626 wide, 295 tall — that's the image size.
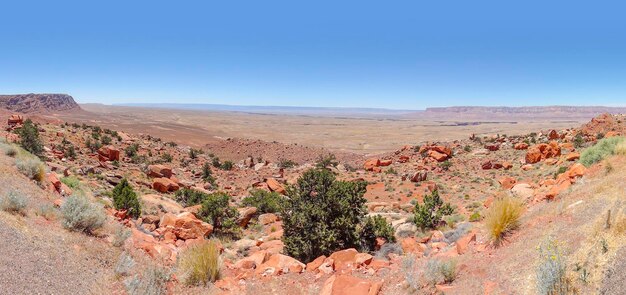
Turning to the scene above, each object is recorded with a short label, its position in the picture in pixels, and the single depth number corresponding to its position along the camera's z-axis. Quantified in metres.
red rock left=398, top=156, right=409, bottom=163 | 36.88
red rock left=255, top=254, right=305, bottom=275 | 8.43
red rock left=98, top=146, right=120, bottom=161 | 26.45
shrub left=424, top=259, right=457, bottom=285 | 6.16
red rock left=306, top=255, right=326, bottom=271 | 8.54
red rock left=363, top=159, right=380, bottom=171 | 34.05
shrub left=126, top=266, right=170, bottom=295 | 6.25
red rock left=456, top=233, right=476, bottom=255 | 7.48
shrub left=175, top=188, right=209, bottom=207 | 18.81
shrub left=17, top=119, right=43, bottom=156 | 20.84
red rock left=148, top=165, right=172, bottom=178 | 23.78
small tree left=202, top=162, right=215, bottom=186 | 27.37
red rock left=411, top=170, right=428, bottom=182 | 25.70
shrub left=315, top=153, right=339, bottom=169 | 33.14
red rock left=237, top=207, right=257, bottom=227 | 15.34
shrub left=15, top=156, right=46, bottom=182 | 10.70
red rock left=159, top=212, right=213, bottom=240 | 11.93
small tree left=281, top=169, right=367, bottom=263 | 9.92
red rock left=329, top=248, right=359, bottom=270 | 8.38
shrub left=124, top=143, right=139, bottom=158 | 30.88
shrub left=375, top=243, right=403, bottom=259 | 9.29
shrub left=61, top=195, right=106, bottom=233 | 7.93
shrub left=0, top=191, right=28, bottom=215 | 7.46
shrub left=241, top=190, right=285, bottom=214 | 17.72
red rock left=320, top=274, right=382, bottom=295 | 6.44
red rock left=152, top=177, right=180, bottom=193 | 21.28
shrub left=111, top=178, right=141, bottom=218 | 13.12
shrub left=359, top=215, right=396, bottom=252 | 10.24
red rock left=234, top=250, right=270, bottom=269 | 8.98
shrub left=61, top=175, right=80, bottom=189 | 13.95
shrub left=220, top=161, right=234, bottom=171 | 34.10
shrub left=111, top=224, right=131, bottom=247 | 7.94
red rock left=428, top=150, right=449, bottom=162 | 34.18
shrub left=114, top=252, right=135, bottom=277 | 6.72
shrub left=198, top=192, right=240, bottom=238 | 13.85
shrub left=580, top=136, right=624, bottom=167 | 12.81
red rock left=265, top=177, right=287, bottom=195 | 23.41
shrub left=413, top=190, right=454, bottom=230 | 11.93
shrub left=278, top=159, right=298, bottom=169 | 38.23
